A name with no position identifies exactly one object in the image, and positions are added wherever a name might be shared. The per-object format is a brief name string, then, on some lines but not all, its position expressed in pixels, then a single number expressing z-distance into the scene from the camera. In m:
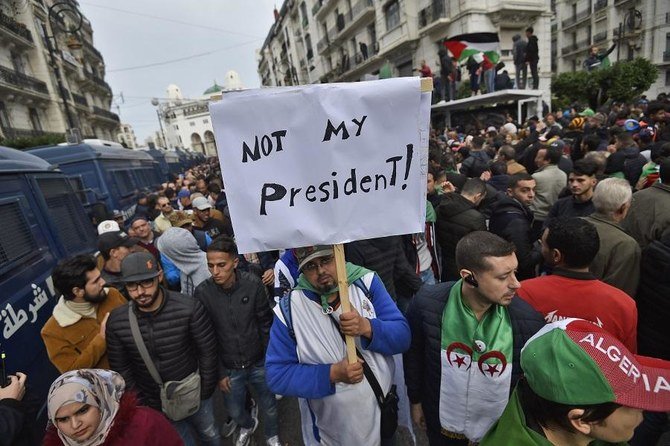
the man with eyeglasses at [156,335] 2.25
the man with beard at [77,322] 2.29
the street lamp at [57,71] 8.05
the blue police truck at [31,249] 2.54
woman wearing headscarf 1.52
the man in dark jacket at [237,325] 2.63
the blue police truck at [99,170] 7.39
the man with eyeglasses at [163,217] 5.71
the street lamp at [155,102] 37.38
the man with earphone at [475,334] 1.68
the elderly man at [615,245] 2.28
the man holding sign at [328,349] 1.76
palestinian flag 16.25
